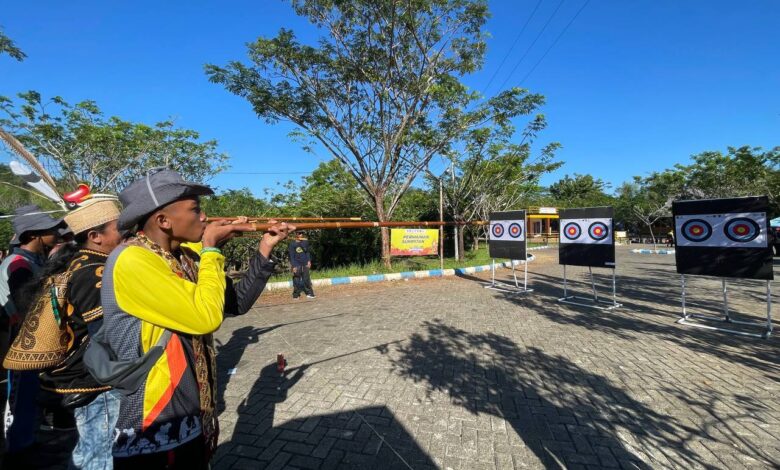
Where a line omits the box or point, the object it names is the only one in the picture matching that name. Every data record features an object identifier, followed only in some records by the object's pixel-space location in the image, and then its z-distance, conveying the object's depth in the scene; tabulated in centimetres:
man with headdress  187
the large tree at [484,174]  1614
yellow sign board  1325
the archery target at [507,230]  1050
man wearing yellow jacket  139
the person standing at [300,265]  970
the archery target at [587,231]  845
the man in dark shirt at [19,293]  257
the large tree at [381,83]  1127
